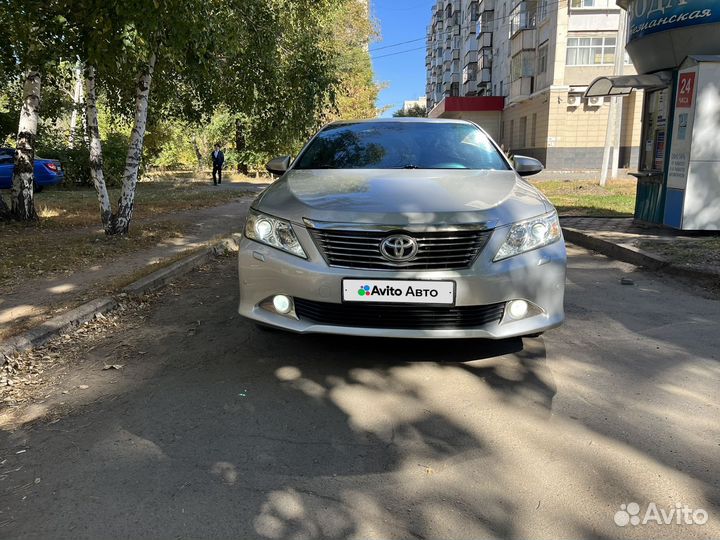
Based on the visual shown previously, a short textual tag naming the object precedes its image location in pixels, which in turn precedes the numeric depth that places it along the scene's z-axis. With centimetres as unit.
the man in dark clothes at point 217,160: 2239
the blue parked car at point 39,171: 1777
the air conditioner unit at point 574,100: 3064
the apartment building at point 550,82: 3022
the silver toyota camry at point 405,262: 326
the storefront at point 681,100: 808
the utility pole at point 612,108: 1888
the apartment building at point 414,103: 11945
